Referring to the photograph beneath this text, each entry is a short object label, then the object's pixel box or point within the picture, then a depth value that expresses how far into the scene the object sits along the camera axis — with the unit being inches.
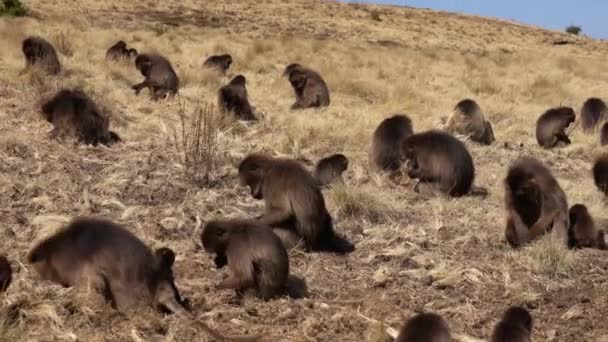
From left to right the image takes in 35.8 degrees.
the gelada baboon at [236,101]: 592.1
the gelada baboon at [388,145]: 495.8
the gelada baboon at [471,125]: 627.5
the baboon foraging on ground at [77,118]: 468.1
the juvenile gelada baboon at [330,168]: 438.9
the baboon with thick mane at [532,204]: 367.6
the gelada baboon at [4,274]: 265.7
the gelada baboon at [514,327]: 243.9
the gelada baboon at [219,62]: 816.3
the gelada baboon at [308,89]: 714.8
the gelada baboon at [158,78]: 647.1
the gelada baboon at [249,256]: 291.3
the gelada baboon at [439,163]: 452.8
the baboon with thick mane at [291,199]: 339.0
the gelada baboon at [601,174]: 488.7
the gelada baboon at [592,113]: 756.6
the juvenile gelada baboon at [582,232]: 377.4
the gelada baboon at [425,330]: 232.2
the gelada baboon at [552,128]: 642.8
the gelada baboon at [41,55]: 625.6
